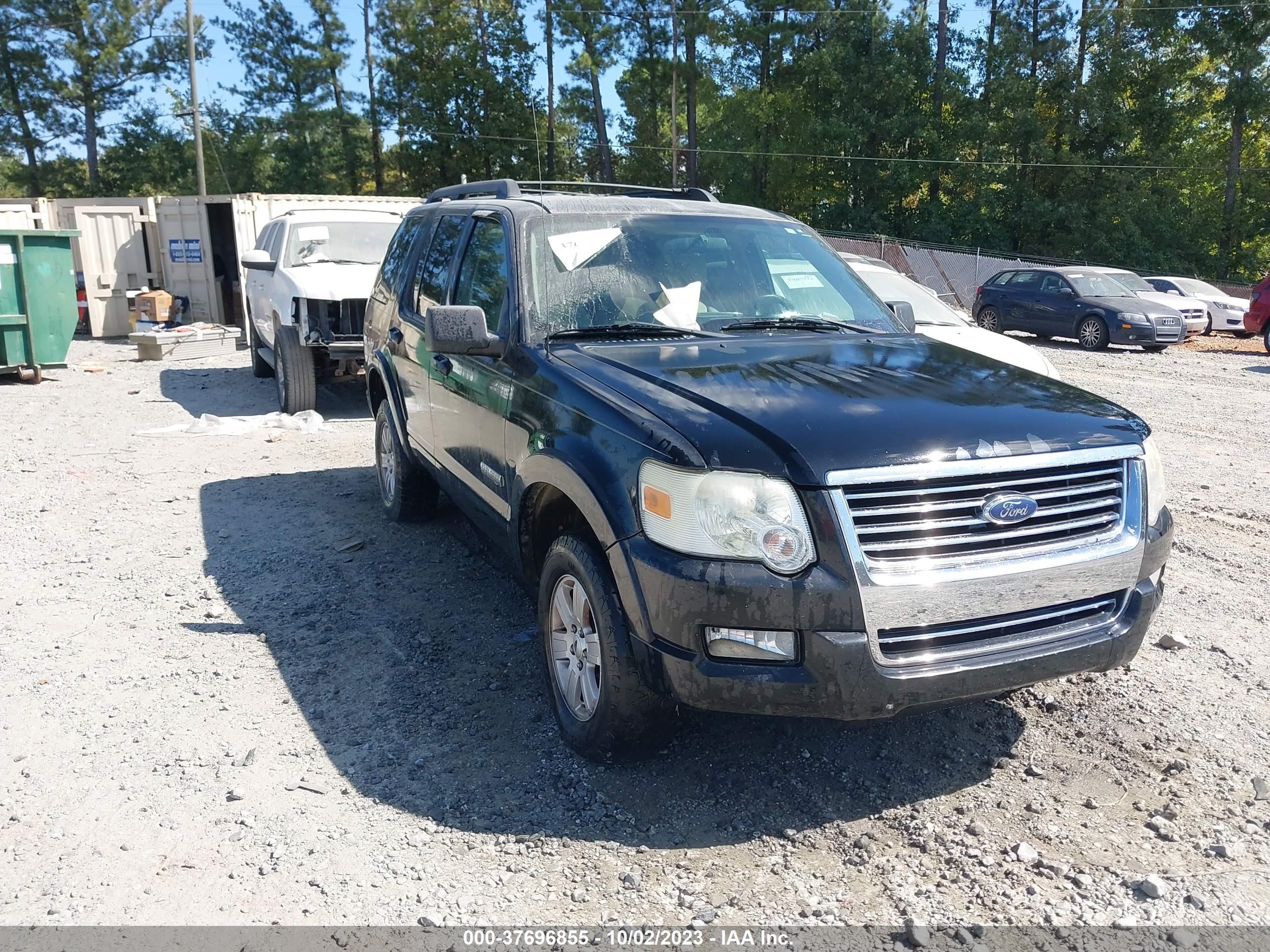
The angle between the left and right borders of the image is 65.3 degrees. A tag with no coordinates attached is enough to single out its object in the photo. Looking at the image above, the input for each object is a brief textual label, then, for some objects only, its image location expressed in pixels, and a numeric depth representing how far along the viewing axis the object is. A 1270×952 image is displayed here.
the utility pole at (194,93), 26.91
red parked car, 16.94
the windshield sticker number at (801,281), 4.58
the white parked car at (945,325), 8.22
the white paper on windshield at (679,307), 4.17
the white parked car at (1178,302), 19.25
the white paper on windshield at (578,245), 4.23
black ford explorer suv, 2.83
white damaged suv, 9.61
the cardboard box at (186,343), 14.84
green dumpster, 12.30
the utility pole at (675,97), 41.66
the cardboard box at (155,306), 17.11
